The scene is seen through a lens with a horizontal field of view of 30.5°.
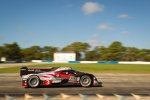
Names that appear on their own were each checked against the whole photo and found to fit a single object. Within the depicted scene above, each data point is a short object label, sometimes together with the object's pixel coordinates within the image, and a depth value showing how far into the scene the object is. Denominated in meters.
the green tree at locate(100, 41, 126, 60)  135.86
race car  16.08
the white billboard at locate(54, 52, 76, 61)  108.75
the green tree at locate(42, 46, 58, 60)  155.74
